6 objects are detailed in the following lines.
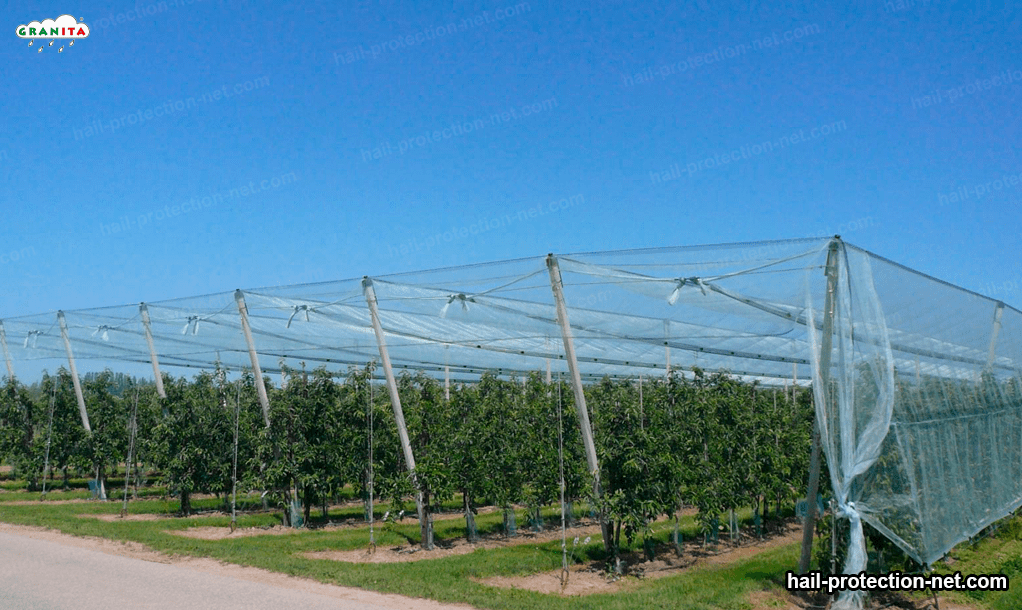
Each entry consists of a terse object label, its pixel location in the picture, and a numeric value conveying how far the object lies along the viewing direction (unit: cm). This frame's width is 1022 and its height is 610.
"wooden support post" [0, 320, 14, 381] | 2655
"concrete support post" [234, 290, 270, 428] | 1734
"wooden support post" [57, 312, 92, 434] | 2422
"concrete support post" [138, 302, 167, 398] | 2031
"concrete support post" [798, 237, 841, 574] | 921
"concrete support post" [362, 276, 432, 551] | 1470
